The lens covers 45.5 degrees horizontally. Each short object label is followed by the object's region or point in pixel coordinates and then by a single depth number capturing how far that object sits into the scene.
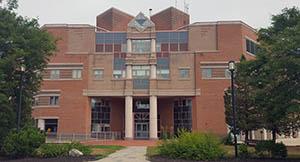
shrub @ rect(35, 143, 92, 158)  20.75
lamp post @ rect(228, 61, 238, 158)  20.20
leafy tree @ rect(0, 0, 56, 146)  21.87
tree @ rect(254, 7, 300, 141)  17.77
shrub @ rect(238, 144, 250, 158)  20.76
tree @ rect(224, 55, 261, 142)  35.66
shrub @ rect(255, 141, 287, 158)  20.59
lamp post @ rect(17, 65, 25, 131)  21.91
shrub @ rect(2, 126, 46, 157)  20.22
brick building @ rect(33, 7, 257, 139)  50.25
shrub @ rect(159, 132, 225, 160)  18.97
